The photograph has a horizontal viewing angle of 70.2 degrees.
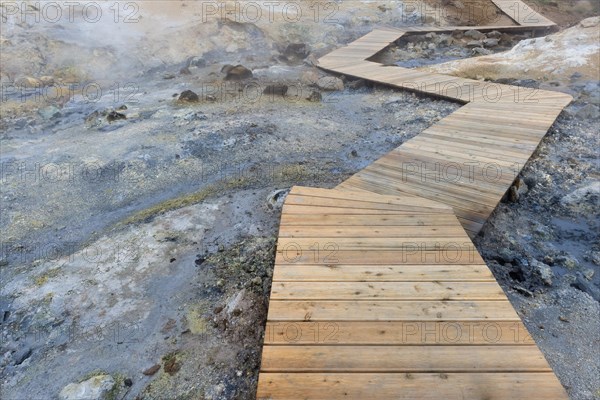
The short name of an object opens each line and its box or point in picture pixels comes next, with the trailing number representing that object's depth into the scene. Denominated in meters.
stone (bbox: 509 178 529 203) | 4.93
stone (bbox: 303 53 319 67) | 10.46
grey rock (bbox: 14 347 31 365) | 3.22
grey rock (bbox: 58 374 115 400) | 2.90
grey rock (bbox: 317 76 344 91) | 8.93
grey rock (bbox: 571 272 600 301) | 3.68
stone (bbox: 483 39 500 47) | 11.79
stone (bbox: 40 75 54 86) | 9.19
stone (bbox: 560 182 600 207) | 4.86
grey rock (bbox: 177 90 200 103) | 7.99
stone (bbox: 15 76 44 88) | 8.96
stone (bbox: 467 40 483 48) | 11.74
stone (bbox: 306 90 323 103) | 8.27
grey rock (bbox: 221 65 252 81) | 9.24
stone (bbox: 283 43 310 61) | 11.22
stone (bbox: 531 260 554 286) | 3.78
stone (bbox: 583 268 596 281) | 3.90
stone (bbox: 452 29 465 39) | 12.68
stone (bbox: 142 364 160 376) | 3.04
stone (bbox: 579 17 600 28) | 9.32
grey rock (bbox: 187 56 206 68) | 10.36
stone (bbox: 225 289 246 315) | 3.47
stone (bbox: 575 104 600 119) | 6.80
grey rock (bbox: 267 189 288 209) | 4.95
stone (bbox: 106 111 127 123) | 7.29
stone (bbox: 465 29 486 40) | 12.36
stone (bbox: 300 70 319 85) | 9.29
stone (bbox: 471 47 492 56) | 11.22
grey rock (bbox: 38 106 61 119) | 7.69
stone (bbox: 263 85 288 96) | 8.35
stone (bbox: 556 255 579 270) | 4.01
